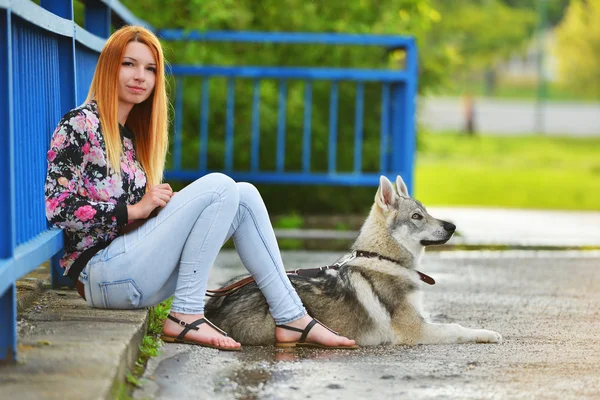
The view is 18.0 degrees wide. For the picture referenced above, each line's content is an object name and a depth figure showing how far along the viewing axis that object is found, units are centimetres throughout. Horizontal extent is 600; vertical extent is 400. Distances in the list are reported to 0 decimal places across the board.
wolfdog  957
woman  860
